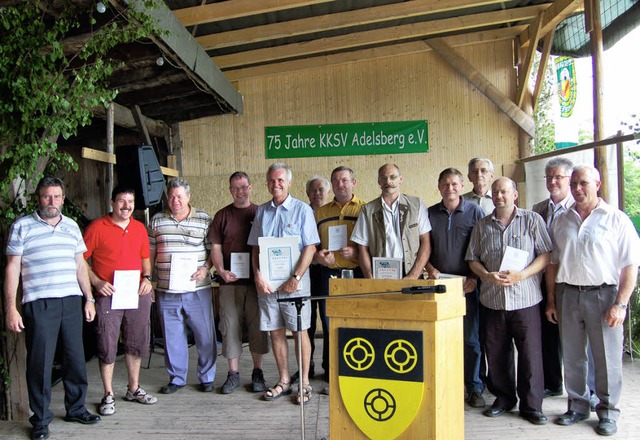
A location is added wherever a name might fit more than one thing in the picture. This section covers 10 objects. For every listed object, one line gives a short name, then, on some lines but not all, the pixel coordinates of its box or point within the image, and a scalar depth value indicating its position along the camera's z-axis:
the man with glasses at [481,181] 4.13
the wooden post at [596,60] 5.86
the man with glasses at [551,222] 3.86
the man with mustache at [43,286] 3.41
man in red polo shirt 3.88
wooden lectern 2.48
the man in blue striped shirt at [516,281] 3.48
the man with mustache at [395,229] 3.82
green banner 7.91
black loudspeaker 5.30
